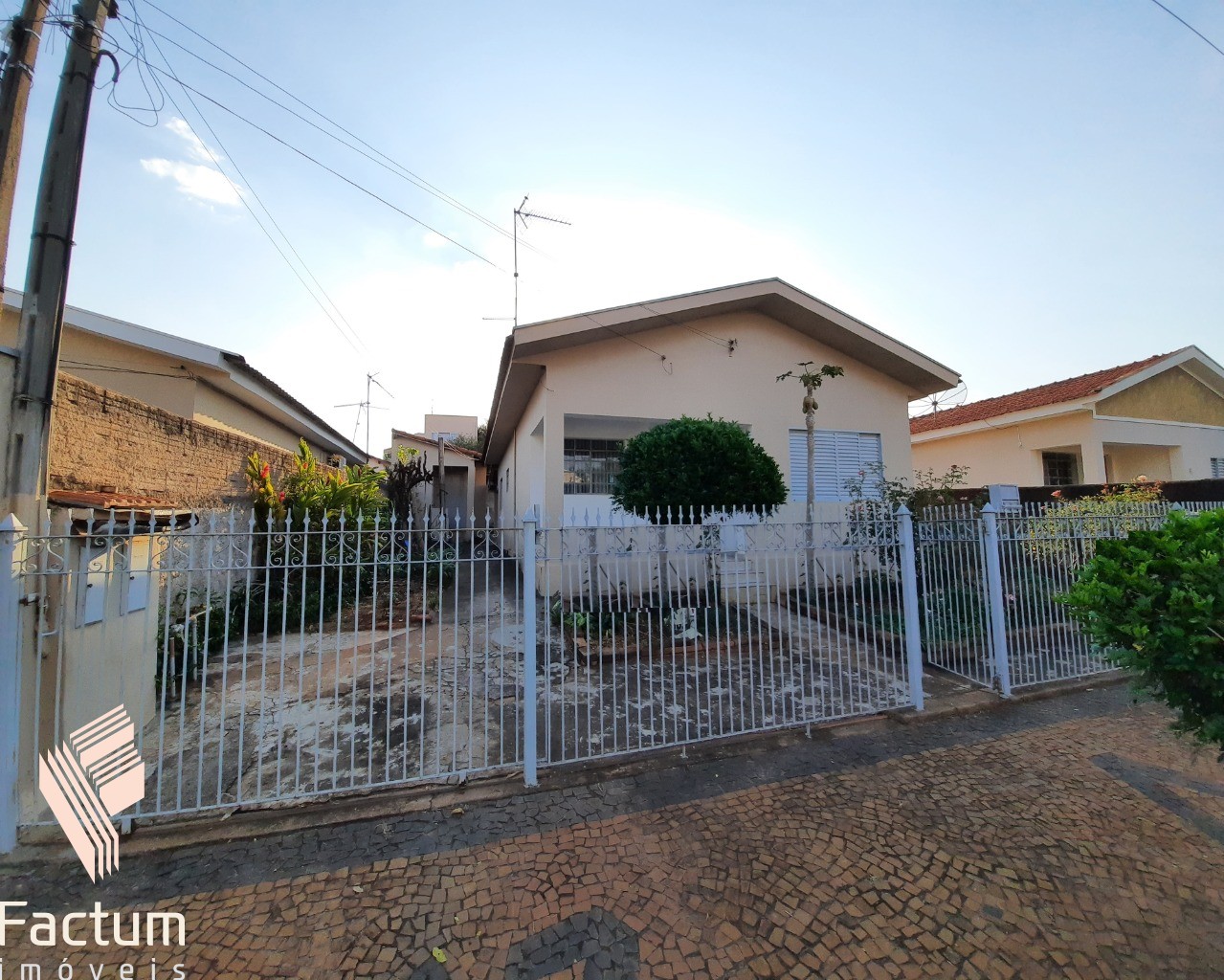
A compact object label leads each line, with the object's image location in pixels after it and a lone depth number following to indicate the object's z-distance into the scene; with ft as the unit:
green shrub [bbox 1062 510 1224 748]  7.93
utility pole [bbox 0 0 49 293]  10.61
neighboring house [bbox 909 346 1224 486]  38.32
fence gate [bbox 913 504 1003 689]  17.10
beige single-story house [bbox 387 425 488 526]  65.46
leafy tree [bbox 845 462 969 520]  26.96
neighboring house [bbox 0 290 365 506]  16.26
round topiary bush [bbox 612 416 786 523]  20.06
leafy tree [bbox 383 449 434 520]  42.32
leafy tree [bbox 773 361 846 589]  24.71
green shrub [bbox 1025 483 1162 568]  17.66
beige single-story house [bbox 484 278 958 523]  26.55
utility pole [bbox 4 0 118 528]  10.22
